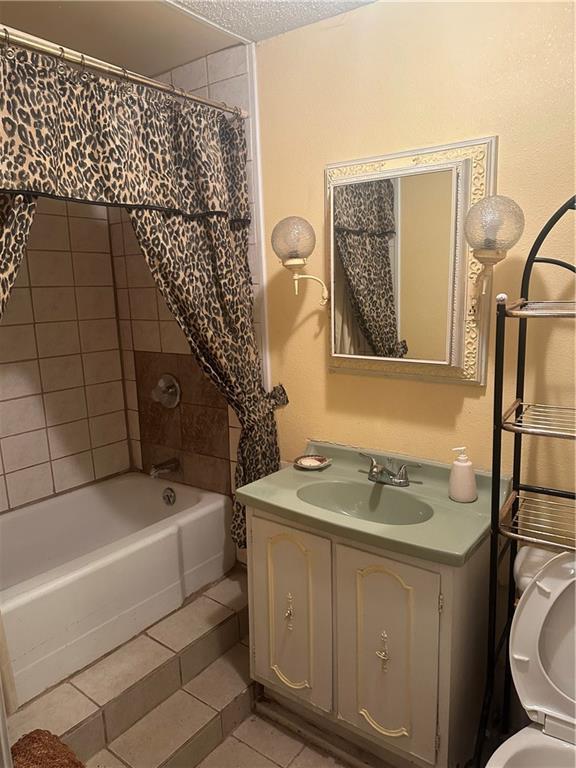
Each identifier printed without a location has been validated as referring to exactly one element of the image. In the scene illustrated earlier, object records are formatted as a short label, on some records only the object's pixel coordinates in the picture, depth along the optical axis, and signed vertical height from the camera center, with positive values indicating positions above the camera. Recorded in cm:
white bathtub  185 -111
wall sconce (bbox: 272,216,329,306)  190 +17
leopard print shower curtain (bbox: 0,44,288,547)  146 +34
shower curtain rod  142 +68
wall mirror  169 +7
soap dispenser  170 -62
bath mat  145 -124
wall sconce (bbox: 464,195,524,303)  149 +15
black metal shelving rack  138 -62
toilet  136 -98
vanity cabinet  150 -106
